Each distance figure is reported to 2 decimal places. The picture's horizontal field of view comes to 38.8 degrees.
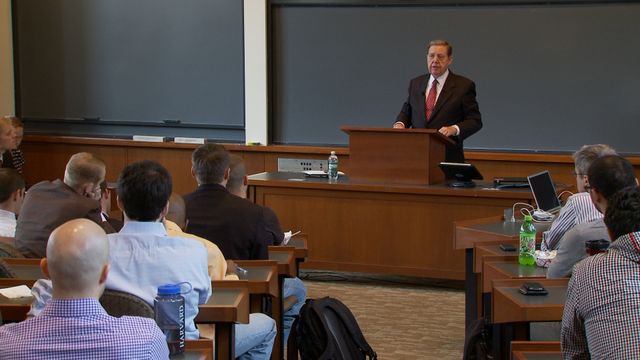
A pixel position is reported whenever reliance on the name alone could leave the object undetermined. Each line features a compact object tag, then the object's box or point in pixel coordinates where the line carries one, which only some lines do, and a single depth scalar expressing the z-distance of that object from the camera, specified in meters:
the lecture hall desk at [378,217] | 6.66
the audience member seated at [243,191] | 4.48
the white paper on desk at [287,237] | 4.81
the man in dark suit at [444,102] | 6.91
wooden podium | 6.66
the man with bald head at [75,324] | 2.30
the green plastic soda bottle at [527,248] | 4.14
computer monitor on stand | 6.59
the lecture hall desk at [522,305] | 3.21
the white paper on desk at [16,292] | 3.34
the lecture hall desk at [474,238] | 4.99
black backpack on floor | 4.26
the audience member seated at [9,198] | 4.67
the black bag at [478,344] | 4.19
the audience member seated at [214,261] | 3.65
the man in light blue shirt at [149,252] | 2.97
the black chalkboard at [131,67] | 9.30
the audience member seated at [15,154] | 7.74
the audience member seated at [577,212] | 4.14
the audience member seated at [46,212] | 4.33
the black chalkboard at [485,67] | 8.29
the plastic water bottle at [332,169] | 7.29
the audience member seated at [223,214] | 4.38
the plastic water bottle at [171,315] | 2.79
